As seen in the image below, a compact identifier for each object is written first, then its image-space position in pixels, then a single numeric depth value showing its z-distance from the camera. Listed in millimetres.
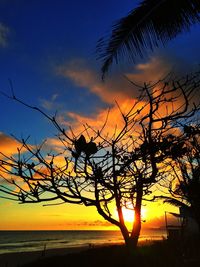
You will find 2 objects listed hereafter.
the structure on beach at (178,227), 13659
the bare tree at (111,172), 2694
